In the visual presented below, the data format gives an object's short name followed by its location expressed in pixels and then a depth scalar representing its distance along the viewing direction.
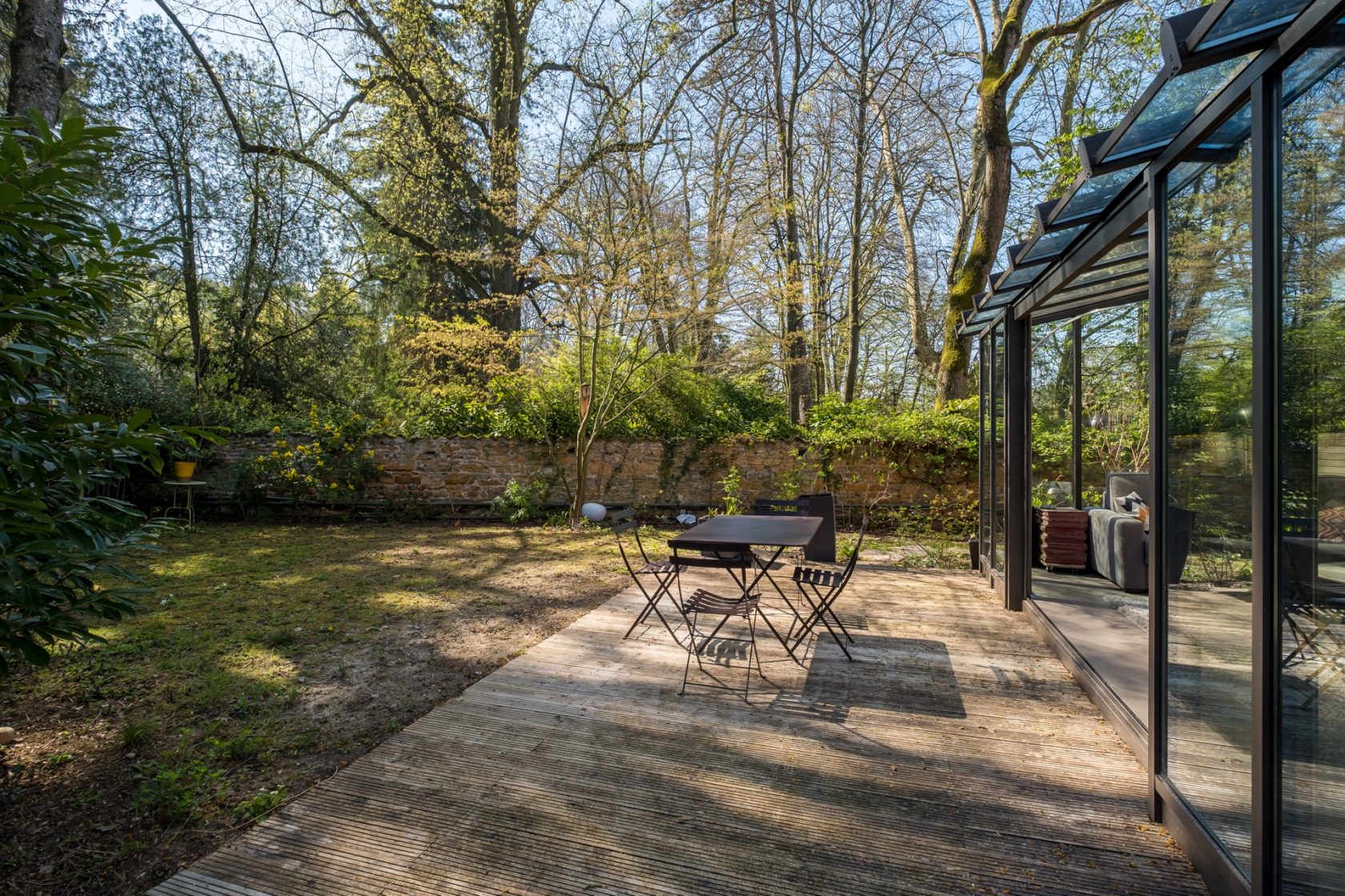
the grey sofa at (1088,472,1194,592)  5.28
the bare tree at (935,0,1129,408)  8.66
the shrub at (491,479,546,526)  10.27
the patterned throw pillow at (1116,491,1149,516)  5.59
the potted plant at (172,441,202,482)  9.62
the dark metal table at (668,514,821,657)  3.84
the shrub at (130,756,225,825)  2.41
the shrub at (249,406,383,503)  10.29
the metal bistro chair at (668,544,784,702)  3.67
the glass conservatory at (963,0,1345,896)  1.42
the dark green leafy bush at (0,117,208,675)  1.82
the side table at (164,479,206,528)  9.45
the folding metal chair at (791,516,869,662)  3.99
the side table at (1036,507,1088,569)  6.18
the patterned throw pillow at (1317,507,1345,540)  1.37
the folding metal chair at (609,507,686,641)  4.59
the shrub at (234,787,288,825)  2.39
